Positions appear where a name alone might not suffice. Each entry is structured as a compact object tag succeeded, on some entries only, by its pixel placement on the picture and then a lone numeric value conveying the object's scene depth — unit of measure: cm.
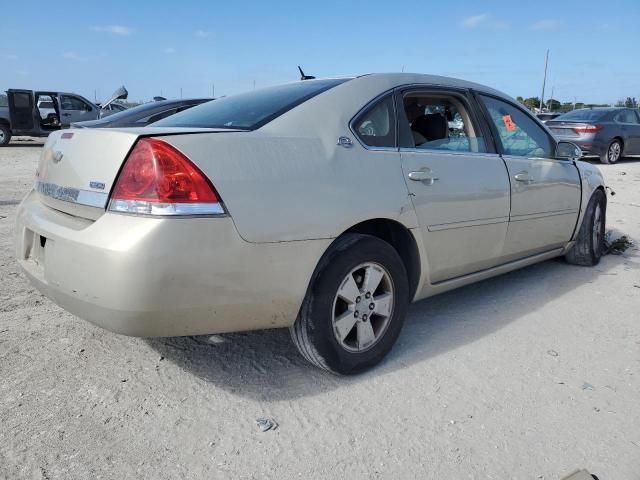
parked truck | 1614
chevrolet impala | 211
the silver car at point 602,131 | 1338
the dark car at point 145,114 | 766
